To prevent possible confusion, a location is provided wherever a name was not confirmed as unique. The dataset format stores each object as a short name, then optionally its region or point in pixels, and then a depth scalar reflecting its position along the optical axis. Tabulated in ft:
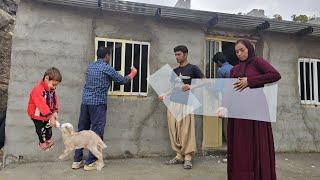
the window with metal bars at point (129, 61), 12.96
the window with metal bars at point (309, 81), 15.56
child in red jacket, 7.17
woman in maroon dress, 7.93
